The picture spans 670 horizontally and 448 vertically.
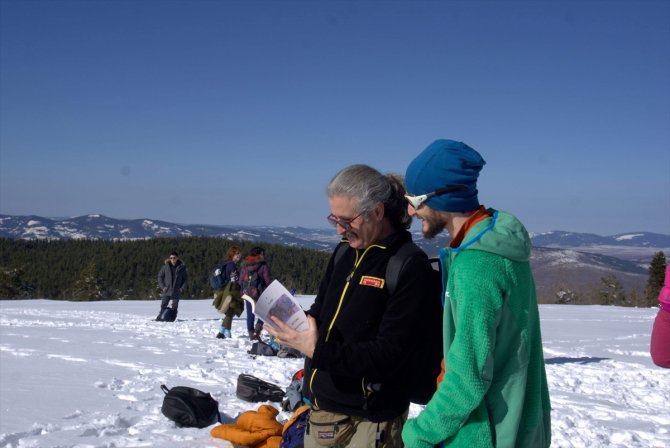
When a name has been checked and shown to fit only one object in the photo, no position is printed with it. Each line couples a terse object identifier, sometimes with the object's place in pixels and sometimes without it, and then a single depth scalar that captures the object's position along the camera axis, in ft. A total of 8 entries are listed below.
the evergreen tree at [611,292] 91.75
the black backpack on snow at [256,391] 19.15
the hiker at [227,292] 34.96
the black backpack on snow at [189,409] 16.07
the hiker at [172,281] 45.42
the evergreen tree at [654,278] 85.32
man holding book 6.71
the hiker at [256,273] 32.78
